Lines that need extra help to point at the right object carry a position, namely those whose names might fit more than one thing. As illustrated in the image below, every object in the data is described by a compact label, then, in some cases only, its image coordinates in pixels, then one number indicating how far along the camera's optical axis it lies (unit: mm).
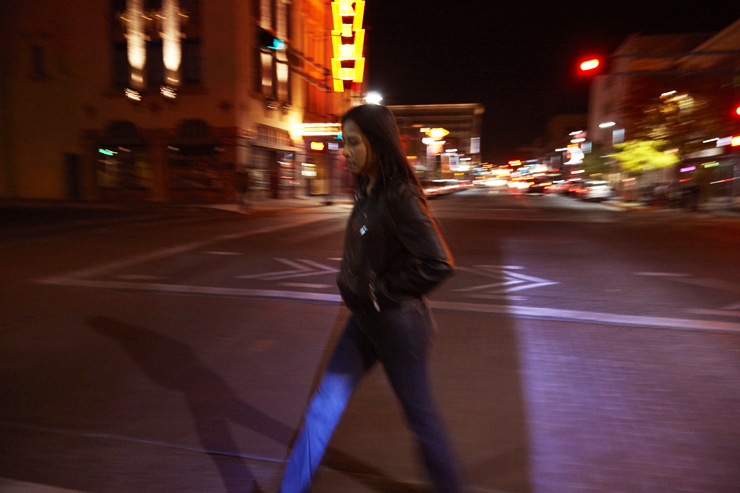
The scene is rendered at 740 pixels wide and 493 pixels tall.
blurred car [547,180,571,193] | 53369
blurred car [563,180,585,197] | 42656
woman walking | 2059
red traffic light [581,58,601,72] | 14656
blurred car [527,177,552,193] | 55503
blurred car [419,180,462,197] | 43162
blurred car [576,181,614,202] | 36625
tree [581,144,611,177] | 49938
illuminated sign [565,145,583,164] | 68688
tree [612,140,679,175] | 32875
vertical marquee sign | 28752
